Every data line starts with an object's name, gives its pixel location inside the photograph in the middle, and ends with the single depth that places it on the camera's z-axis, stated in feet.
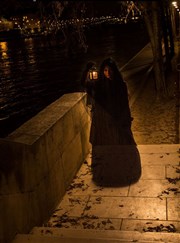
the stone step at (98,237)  12.07
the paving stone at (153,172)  18.63
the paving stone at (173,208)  14.66
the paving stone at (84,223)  14.76
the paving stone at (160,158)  20.13
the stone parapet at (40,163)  12.54
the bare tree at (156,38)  32.89
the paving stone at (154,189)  16.71
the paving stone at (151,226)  13.87
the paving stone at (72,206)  16.27
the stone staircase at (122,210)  12.57
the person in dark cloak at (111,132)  19.67
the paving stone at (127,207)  15.19
